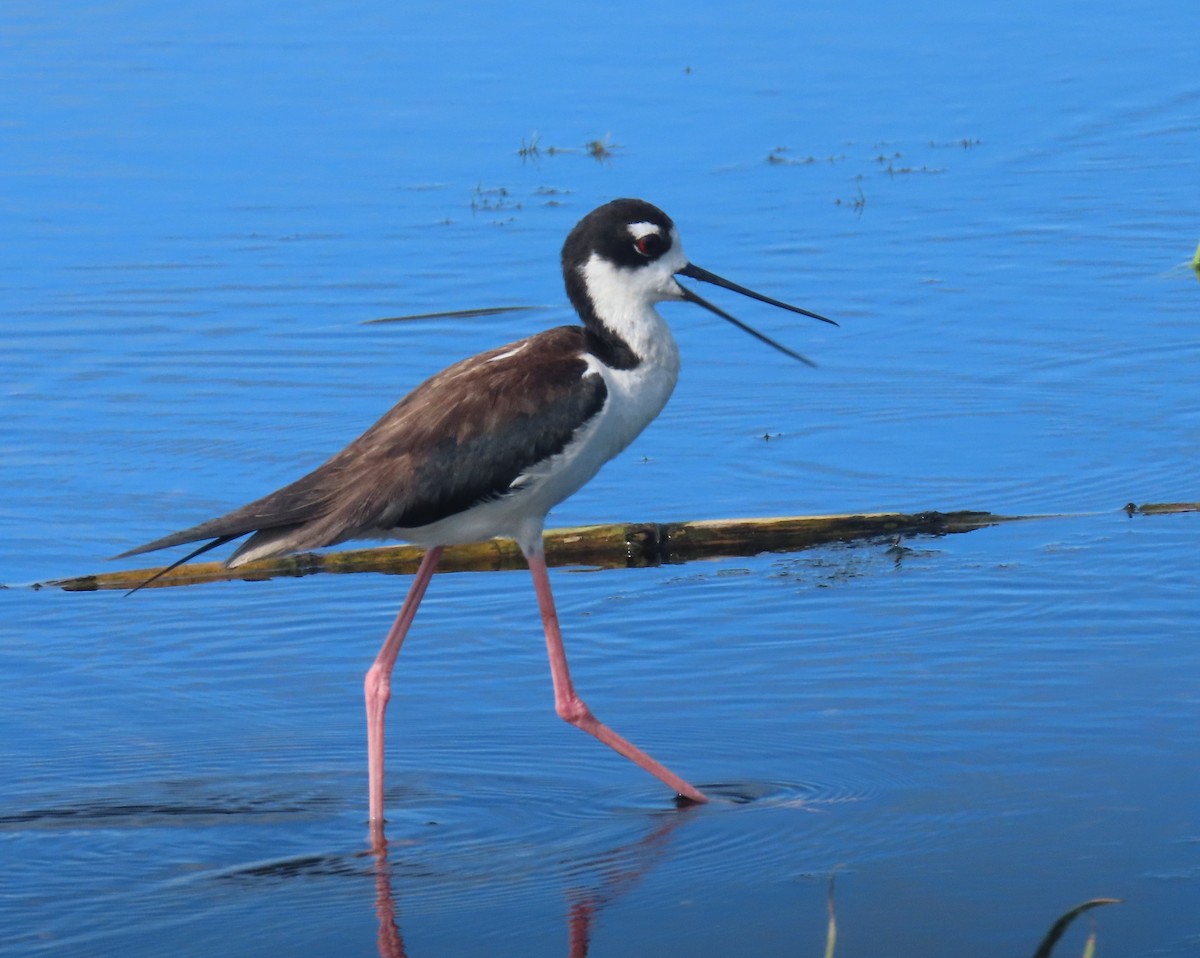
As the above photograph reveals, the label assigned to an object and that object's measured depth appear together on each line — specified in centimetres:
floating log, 1476
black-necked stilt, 1166
